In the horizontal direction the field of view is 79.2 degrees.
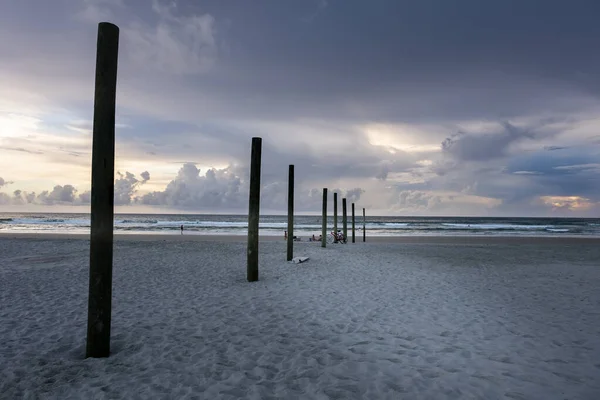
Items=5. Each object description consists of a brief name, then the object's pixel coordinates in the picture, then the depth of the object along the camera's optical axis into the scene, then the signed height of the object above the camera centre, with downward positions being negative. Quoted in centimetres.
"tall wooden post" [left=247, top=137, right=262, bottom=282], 961 +48
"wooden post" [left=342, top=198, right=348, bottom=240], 2487 -27
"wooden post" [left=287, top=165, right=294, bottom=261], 1354 +48
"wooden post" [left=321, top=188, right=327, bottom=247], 2064 -29
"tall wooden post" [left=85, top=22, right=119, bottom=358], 429 +47
